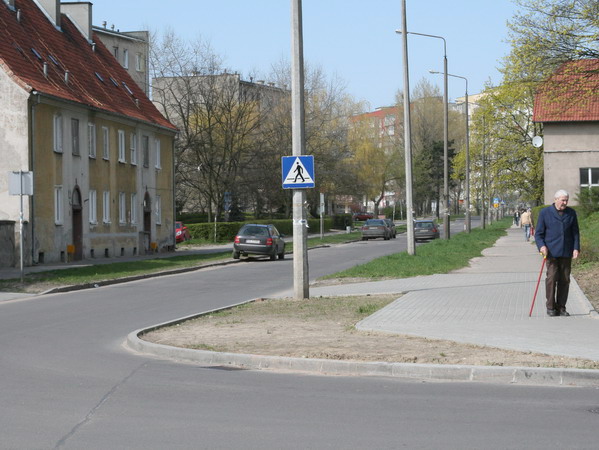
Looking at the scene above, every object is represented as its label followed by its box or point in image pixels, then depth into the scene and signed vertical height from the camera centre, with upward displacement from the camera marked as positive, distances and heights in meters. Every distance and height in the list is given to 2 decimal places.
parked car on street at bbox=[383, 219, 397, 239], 72.81 -1.33
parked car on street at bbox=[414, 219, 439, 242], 66.00 -1.45
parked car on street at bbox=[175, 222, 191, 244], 61.44 -1.31
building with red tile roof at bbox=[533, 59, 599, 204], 58.88 +3.37
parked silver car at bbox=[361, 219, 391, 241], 70.12 -1.46
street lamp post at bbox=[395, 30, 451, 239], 52.84 +2.35
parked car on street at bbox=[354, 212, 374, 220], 123.94 -0.79
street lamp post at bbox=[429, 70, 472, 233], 64.88 +2.17
